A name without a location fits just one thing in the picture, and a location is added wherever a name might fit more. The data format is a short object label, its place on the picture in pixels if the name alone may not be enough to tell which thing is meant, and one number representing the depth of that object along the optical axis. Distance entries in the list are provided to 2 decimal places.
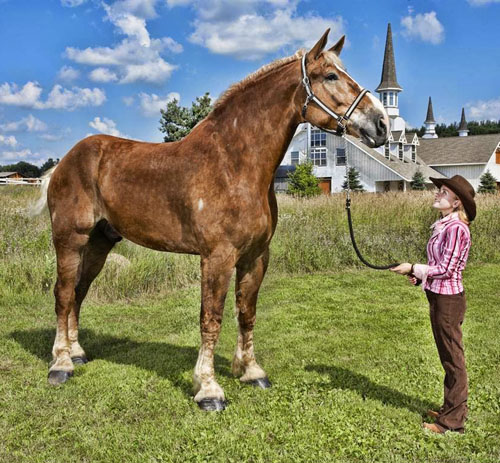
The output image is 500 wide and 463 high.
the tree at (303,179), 28.89
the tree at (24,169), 75.18
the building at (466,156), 37.97
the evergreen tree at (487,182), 34.84
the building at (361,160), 33.47
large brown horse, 3.55
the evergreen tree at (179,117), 29.85
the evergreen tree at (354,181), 30.80
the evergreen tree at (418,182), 32.06
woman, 3.14
